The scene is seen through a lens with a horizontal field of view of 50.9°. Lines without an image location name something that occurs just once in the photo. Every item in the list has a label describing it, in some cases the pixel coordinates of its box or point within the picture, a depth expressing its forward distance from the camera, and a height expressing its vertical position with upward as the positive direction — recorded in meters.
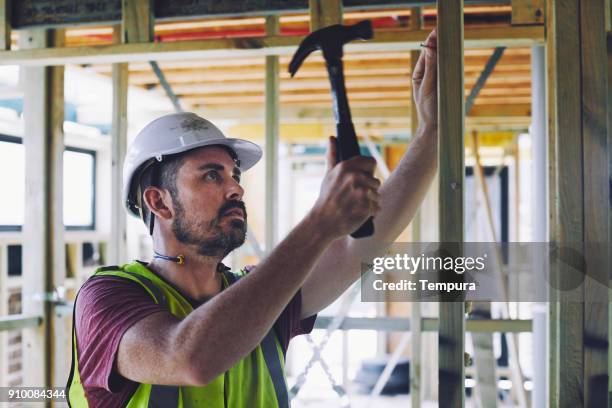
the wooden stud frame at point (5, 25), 2.86 +0.86
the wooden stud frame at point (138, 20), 2.69 +0.83
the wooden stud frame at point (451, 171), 1.10 +0.08
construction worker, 1.17 -0.14
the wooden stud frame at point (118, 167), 3.43 +0.27
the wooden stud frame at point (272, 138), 3.32 +0.42
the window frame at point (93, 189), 7.80 +0.38
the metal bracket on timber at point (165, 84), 3.53 +0.76
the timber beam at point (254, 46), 2.51 +0.69
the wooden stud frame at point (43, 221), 3.56 -0.01
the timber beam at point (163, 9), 2.65 +0.88
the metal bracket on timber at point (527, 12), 2.48 +0.79
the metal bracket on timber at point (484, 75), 3.22 +0.72
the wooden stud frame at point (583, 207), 1.11 +0.01
